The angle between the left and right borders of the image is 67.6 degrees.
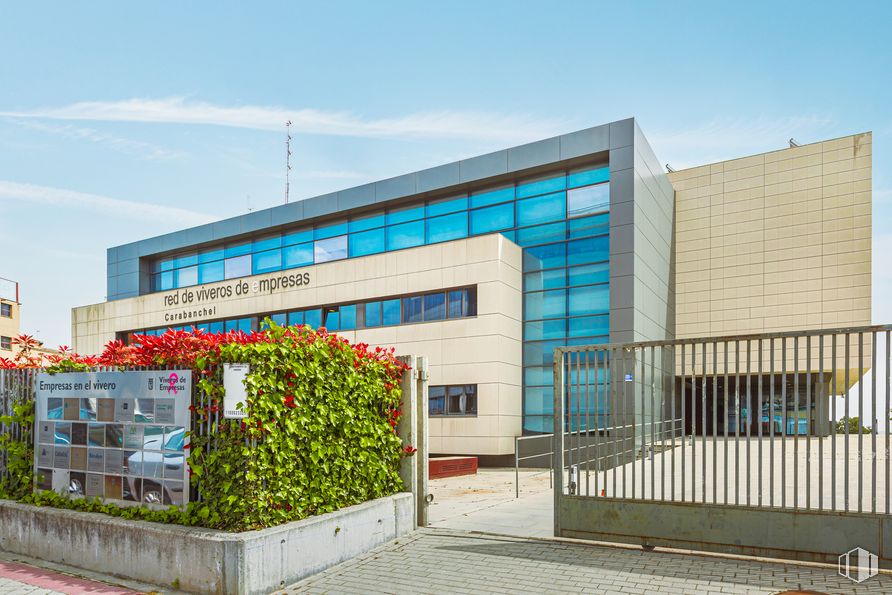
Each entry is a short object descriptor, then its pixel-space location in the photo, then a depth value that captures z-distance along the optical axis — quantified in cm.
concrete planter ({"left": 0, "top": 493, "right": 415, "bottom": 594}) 673
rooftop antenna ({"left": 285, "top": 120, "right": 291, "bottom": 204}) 3844
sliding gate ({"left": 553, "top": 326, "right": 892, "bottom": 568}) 723
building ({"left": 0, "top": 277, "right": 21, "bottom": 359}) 7594
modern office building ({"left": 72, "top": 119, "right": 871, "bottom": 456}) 2356
